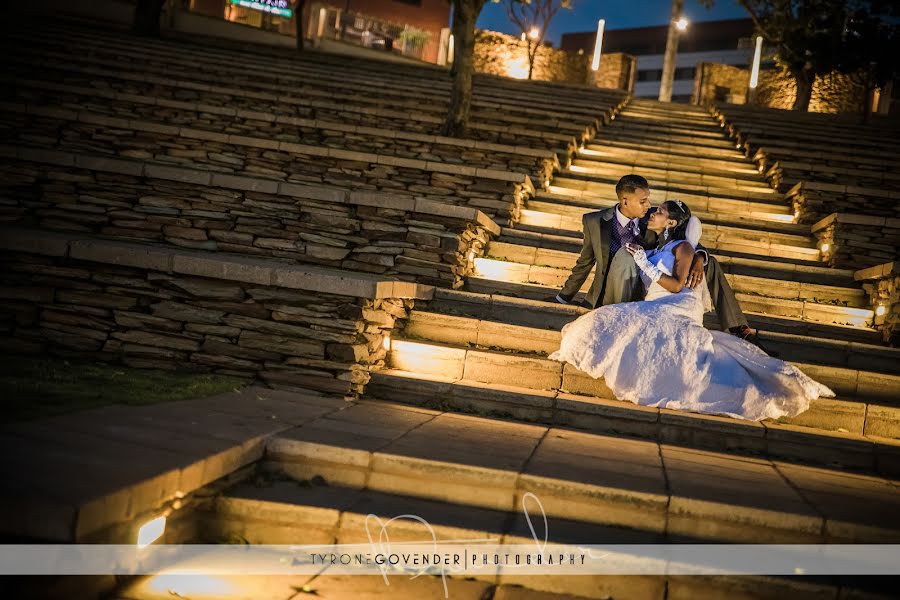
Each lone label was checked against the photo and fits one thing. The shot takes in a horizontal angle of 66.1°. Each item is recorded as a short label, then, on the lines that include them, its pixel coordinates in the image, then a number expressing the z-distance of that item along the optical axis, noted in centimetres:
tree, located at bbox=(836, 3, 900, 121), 1798
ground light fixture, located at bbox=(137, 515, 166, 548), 303
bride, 501
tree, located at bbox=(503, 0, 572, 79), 3597
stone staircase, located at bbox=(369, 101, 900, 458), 507
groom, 579
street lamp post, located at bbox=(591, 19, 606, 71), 2643
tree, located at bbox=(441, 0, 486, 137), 1088
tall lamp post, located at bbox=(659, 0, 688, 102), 2925
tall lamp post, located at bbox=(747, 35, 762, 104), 2450
